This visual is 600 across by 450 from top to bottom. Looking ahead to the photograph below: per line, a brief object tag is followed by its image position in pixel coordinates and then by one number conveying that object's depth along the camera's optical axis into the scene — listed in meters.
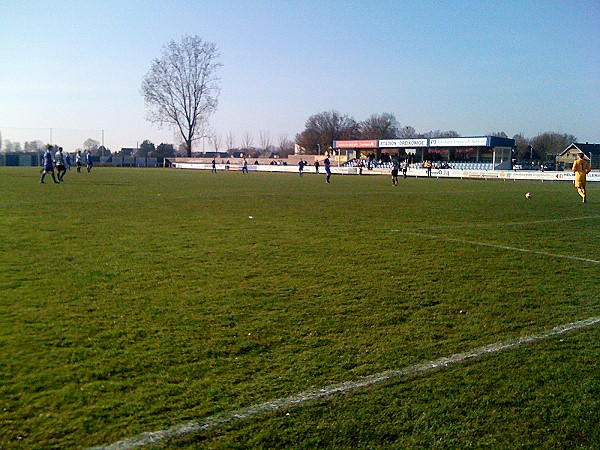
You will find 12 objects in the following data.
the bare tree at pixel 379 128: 131.25
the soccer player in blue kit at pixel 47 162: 28.09
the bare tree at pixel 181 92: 79.94
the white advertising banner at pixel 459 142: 74.44
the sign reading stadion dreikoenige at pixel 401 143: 81.85
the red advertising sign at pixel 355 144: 88.96
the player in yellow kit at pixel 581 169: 19.83
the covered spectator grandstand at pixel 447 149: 74.26
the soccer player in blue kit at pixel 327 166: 37.69
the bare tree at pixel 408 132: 133.70
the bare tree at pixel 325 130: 133.38
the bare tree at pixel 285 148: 159.70
